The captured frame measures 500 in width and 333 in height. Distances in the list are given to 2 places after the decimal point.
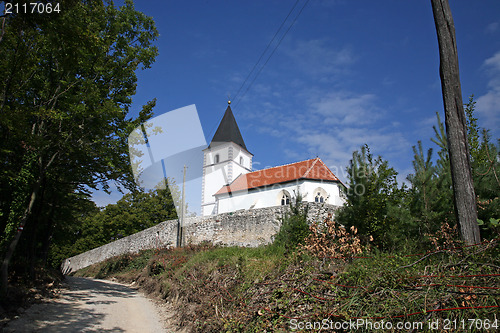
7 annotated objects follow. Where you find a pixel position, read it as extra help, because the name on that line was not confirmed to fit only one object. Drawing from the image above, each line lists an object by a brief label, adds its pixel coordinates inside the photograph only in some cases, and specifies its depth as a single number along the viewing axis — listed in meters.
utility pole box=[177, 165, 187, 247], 19.47
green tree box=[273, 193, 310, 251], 10.52
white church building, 24.14
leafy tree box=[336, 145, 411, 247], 8.05
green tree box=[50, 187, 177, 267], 34.88
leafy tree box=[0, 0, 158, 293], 6.52
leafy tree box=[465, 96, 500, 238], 6.21
